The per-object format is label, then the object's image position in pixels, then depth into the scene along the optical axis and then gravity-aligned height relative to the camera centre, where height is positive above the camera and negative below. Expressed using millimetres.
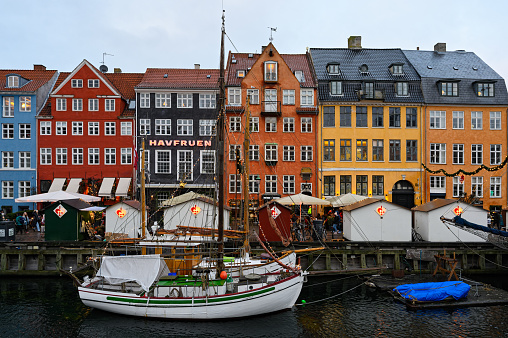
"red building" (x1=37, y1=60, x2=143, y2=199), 43375 +4642
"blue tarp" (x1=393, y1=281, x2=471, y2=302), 22375 -5902
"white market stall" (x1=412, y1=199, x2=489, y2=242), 30422 -2890
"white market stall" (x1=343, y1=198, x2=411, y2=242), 30531 -3082
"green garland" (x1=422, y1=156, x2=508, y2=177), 42188 +787
